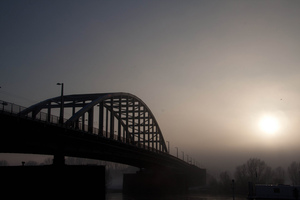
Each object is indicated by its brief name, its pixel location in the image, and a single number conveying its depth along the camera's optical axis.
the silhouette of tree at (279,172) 135.15
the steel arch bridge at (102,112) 44.46
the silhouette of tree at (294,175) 121.57
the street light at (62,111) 37.78
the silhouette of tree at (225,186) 89.31
